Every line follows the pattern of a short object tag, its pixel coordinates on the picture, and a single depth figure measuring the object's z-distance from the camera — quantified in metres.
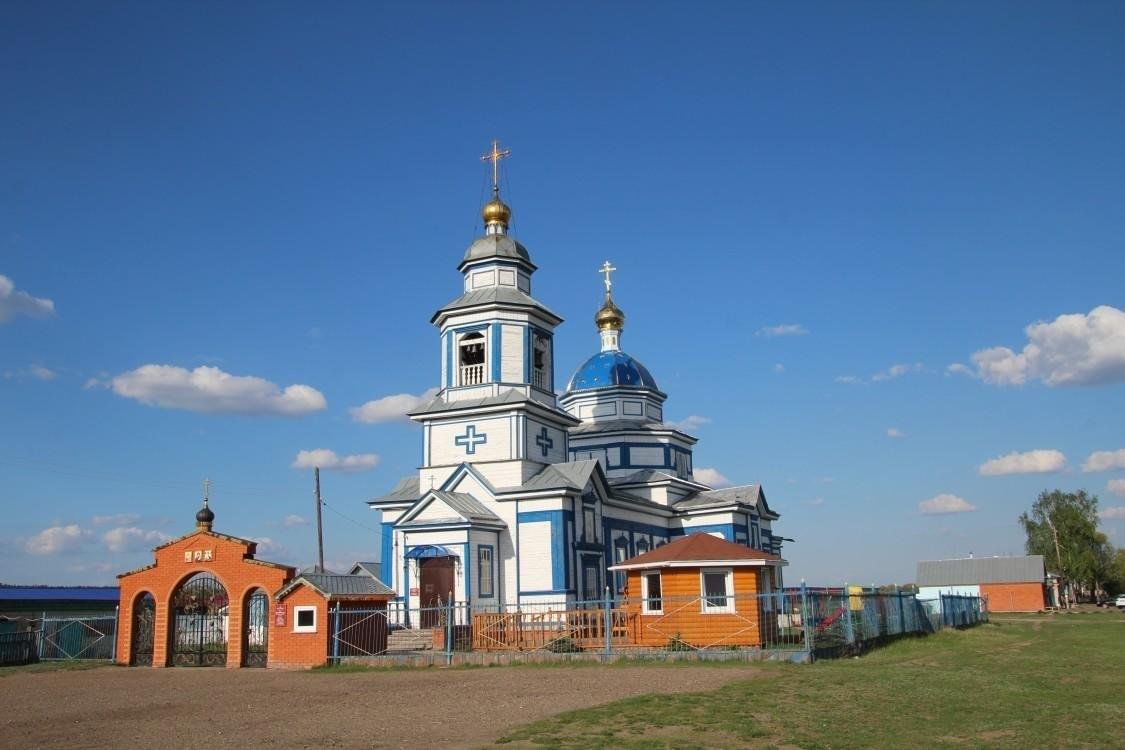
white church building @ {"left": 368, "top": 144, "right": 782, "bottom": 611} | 29.73
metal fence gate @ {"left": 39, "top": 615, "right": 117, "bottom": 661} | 27.42
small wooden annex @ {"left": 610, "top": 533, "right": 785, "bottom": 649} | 22.67
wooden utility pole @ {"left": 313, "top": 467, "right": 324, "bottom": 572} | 41.56
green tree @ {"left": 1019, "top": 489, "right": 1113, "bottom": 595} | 72.88
